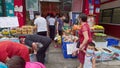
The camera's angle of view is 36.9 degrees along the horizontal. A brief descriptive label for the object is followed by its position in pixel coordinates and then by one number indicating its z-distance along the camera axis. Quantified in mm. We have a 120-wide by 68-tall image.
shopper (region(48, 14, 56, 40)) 8734
